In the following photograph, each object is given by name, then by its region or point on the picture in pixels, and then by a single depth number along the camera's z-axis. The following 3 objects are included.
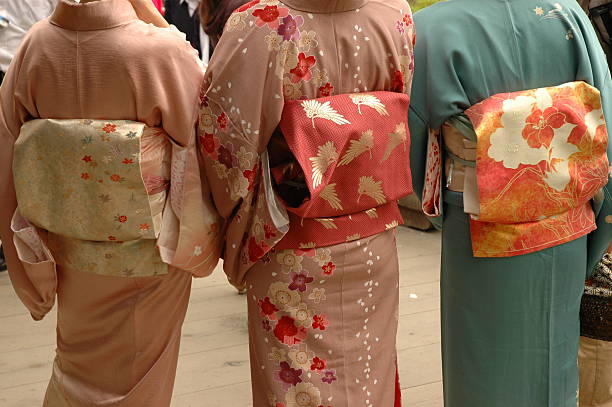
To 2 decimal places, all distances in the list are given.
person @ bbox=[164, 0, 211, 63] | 4.79
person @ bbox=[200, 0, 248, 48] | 3.36
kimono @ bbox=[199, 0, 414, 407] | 2.01
